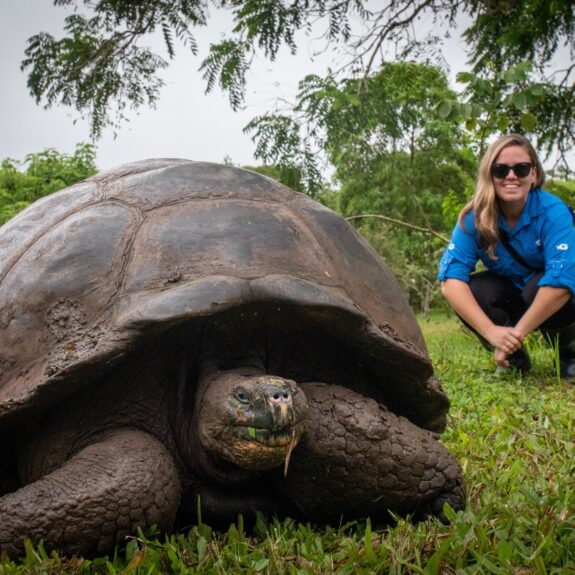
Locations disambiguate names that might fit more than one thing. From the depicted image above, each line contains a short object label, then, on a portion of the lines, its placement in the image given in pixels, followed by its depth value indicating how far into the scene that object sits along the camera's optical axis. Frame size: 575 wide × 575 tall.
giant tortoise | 1.84
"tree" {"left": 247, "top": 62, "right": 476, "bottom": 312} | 5.15
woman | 4.27
